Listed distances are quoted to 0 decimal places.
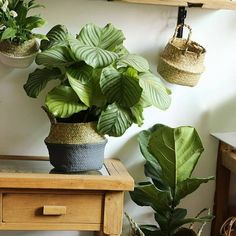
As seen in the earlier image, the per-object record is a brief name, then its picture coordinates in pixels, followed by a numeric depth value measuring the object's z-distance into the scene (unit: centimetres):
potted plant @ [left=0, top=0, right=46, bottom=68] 252
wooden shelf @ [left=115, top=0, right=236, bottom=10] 265
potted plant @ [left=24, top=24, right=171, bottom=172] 242
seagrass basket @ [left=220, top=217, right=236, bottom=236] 275
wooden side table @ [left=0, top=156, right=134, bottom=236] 238
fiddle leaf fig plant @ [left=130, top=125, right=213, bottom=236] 263
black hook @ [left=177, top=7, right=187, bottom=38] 280
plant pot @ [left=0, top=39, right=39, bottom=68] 258
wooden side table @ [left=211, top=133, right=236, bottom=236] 291
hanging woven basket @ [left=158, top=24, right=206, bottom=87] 270
